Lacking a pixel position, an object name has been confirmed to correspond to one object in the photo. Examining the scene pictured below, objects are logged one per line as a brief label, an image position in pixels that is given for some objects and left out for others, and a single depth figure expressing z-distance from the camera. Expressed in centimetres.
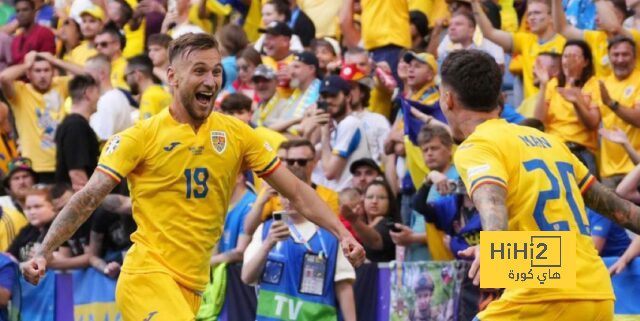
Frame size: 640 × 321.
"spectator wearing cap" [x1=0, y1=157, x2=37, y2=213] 1499
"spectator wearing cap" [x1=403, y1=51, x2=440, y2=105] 1448
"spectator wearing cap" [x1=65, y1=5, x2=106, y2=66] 1909
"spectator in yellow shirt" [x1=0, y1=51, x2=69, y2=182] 1673
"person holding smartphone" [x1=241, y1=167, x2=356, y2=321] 1112
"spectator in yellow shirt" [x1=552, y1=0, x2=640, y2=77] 1373
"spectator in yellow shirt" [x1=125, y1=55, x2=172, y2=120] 1562
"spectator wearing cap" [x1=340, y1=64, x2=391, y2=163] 1456
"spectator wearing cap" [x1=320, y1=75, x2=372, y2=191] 1402
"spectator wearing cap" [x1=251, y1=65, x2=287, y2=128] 1538
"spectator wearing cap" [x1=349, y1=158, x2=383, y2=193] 1358
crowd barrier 1118
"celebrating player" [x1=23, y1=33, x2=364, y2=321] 848
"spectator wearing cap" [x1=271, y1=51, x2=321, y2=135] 1514
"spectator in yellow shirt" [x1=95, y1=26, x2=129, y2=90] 1780
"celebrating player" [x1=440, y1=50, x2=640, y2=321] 704
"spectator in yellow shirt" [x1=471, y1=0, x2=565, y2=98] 1458
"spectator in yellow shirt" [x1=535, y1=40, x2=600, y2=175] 1301
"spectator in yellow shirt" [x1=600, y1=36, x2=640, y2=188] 1285
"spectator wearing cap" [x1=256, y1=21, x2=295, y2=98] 1661
